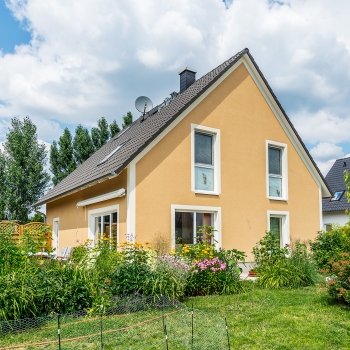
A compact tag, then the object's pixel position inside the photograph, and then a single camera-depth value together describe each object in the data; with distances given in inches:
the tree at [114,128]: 1155.1
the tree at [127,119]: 1153.2
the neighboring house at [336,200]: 983.0
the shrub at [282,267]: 377.7
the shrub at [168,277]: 288.0
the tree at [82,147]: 1118.4
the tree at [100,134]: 1143.0
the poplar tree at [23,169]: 994.7
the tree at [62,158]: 1101.7
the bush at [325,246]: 446.0
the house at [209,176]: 407.8
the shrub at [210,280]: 341.7
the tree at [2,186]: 983.0
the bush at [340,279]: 271.7
